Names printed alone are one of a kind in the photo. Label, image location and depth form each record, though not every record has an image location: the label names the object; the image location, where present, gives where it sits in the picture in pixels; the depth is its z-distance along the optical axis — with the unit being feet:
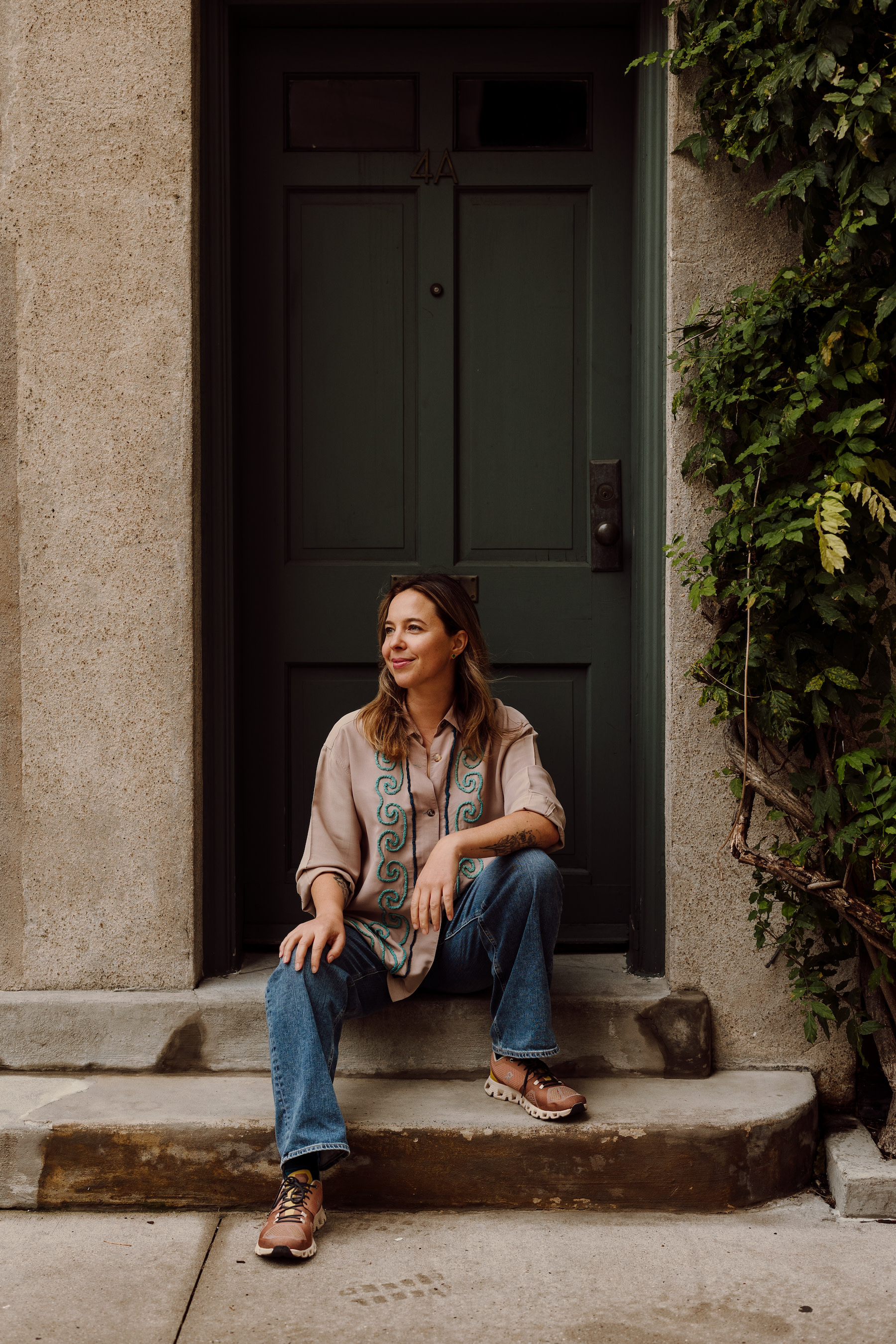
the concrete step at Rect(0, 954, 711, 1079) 9.71
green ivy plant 8.29
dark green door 10.71
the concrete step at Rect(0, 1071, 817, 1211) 8.74
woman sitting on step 8.47
